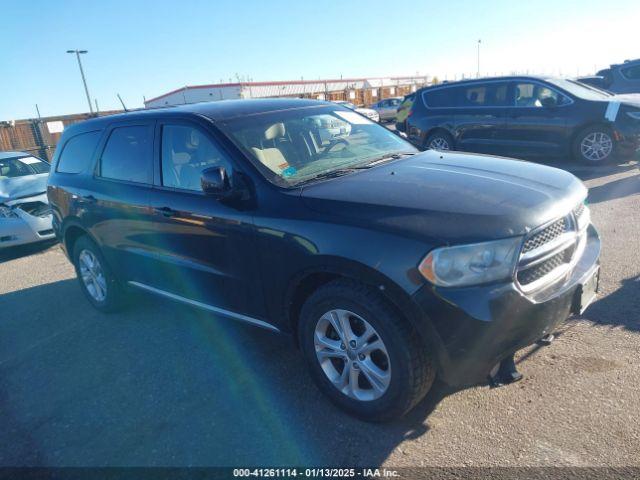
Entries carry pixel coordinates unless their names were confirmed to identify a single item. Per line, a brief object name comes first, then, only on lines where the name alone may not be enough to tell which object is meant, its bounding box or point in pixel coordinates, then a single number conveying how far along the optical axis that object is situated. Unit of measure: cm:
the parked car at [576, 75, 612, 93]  1313
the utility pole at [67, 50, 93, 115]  3173
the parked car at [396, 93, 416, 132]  1413
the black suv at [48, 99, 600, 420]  237
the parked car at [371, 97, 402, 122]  2880
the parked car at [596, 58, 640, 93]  1344
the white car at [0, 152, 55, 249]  752
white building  4049
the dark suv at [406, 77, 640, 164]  822
